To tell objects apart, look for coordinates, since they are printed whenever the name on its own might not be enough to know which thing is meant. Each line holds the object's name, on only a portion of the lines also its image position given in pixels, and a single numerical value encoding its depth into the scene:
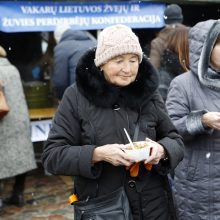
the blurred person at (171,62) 4.78
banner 5.58
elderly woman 2.26
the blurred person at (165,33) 5.28
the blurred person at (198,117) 2.84
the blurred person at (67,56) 5.32
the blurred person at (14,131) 4.82
